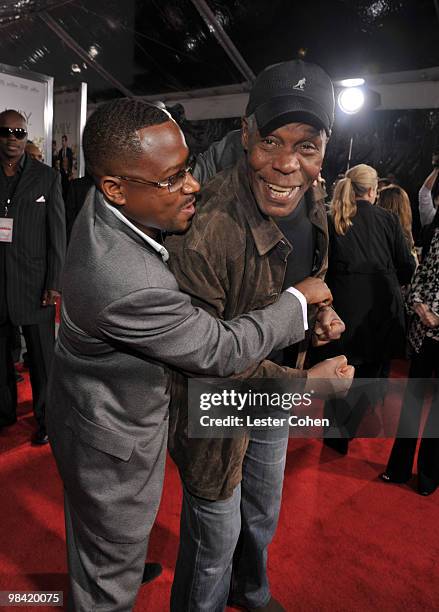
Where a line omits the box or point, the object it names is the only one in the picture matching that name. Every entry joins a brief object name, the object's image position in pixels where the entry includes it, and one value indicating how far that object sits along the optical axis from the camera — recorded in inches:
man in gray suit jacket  42.3
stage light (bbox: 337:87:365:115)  249.3
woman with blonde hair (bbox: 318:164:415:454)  119.4
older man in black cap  49.8
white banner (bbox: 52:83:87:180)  204.7
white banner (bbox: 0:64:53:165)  161.2
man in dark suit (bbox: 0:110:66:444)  115.3
